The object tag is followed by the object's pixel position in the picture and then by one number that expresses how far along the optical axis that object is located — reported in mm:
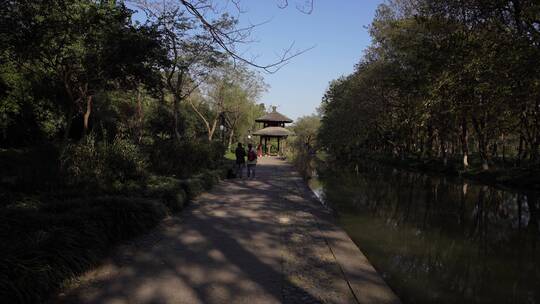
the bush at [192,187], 11672
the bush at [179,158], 14617
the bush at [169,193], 9602
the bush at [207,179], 13973
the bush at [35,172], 8883
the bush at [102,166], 9641
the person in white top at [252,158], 18922
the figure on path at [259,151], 45653
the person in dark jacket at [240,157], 19188
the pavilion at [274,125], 42344
